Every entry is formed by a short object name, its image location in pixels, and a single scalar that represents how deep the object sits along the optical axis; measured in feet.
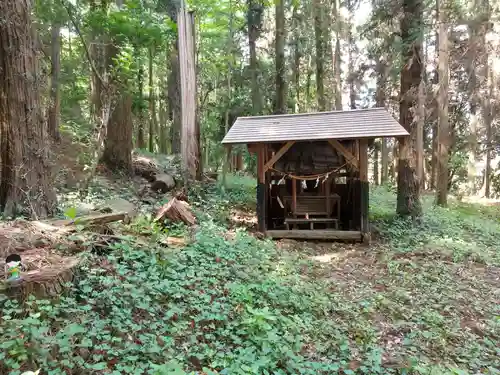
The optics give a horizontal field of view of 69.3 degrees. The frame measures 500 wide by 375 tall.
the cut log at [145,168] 38.93
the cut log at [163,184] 35.80
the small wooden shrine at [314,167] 30.71
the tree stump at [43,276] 10.52
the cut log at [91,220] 16.30
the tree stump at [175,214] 24.02
